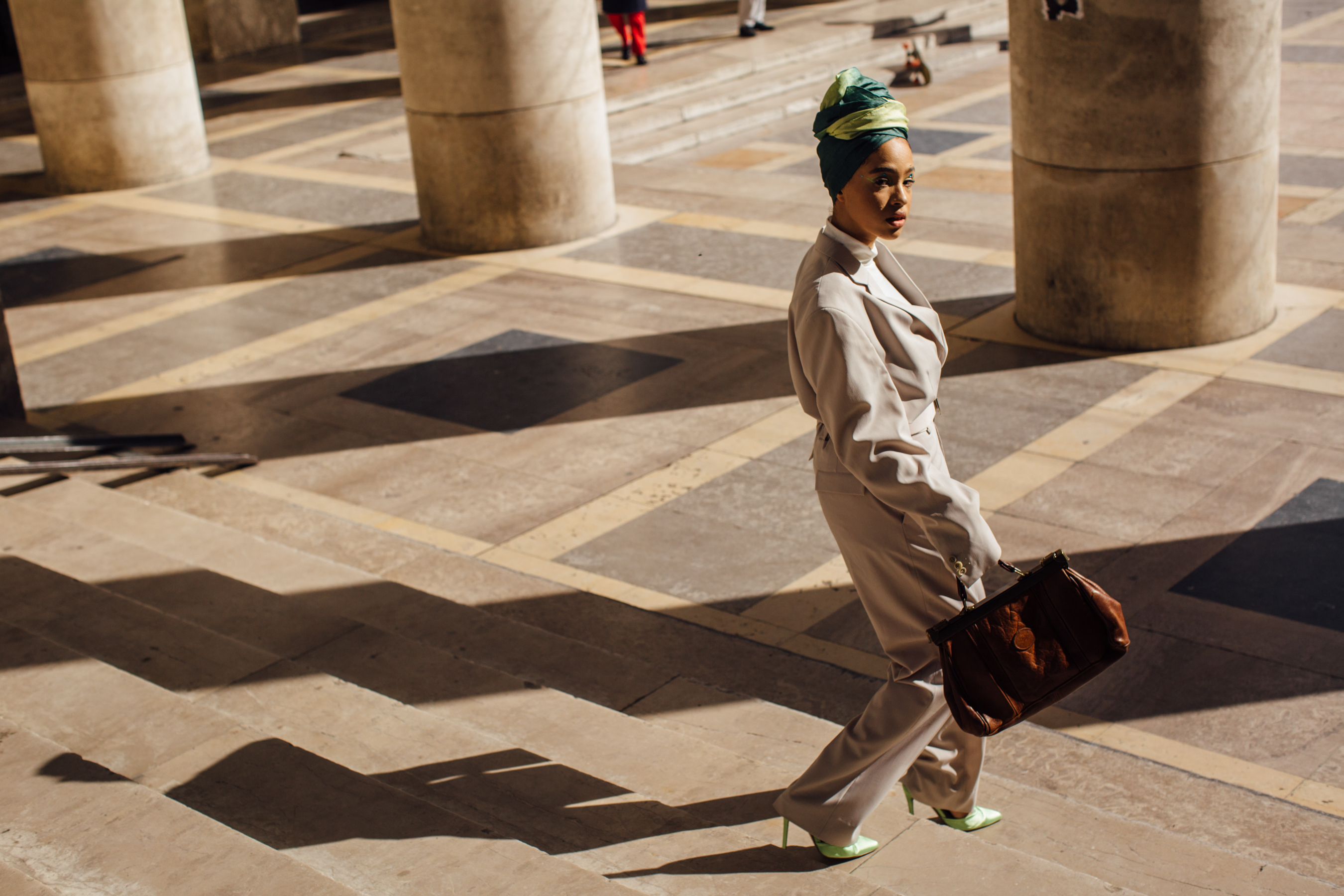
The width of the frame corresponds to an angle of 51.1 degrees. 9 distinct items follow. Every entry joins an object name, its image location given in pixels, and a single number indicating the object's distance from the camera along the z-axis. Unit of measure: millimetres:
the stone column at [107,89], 14875
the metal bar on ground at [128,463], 7098
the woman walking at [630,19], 19000
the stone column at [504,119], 11633
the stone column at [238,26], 22641
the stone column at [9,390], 8625
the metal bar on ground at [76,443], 7527
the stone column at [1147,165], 8273
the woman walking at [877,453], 3475
